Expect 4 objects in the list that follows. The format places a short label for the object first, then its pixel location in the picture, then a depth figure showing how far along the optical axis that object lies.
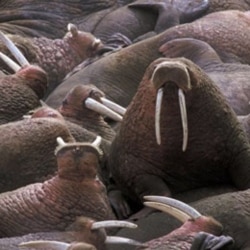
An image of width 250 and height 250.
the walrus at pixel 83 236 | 13.02
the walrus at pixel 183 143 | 14.87
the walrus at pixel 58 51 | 20.61
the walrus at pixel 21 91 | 16.94
